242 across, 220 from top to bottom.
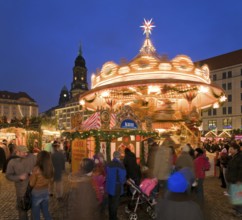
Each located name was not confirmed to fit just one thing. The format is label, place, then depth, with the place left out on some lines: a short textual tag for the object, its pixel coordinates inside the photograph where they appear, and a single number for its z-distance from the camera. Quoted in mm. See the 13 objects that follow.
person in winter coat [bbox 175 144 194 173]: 5190
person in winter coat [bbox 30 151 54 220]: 3639
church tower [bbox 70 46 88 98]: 85924
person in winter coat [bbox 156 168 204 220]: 2036
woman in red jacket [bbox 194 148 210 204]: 5826
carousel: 8823
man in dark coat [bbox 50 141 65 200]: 6382
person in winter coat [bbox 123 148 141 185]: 5376
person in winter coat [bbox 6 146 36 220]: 3939
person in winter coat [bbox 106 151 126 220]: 4414
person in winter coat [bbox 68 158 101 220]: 2969
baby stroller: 4884
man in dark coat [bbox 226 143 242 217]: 4297
